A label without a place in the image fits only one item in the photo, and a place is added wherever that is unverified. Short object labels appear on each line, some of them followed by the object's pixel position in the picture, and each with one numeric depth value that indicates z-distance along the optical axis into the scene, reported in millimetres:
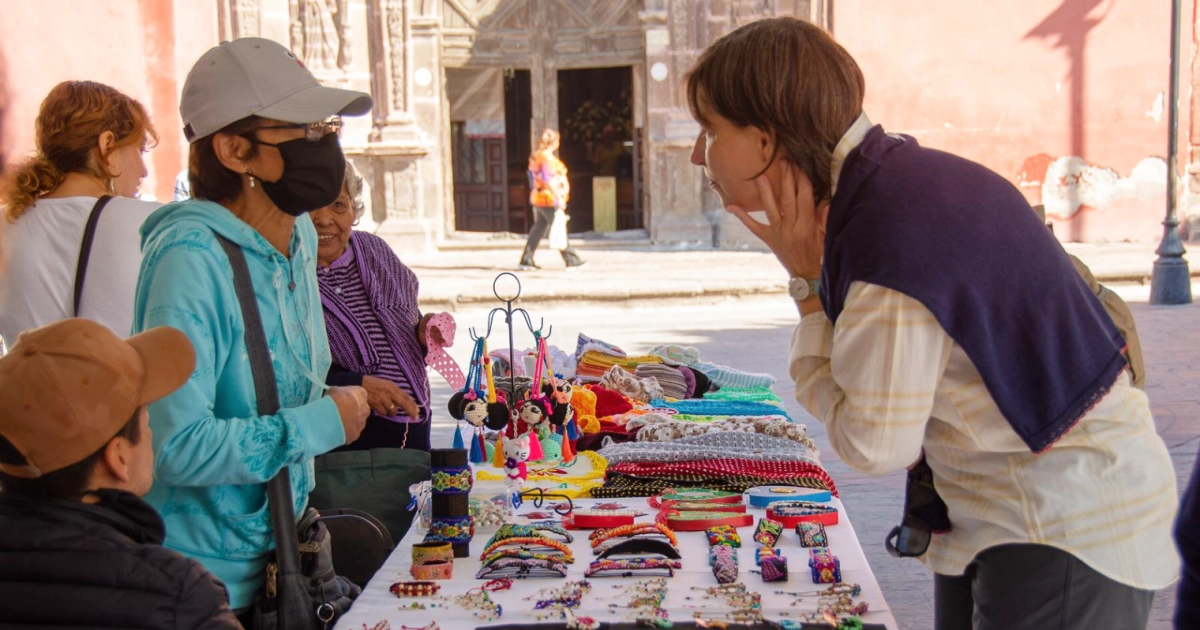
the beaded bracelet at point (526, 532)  2985
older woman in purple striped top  4012
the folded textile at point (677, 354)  5539
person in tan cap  1845
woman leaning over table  1952
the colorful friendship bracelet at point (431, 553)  2840
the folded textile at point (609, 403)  4676
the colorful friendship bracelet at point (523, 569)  2787
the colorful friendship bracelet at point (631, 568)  2773
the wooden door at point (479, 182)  21312
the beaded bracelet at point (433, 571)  2793
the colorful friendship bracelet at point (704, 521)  3129
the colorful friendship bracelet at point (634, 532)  2973
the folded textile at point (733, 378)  5531
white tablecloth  2533
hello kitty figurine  3520
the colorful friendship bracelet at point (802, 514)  3111
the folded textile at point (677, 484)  3549
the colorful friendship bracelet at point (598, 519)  3160
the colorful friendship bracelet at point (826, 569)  2678
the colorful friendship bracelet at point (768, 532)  2974
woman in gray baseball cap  2363
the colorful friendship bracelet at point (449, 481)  2961
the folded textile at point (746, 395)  5078
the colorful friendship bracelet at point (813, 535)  2934
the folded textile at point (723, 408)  4703
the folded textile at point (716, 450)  3865
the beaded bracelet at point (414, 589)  2691
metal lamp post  11961
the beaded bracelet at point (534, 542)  2908
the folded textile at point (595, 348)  5453
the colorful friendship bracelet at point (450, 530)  2939
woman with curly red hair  3615
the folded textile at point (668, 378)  5207
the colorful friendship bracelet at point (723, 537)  2973
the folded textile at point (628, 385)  4941
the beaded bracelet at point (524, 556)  2817
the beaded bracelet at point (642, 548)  2863
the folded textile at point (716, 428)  4156
